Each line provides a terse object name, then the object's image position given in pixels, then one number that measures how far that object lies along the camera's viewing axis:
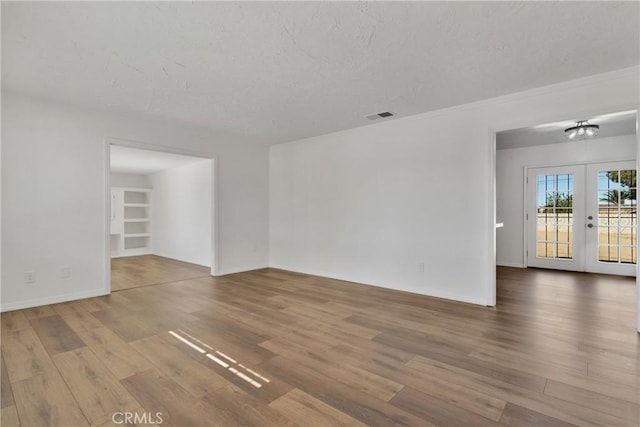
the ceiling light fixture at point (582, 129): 4.64
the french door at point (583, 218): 5.67
